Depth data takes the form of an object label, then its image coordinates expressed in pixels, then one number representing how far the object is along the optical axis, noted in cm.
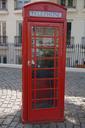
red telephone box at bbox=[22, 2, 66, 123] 466
